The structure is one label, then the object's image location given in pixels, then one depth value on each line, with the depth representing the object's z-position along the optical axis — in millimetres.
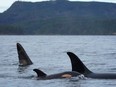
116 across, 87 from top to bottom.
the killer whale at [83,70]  27734
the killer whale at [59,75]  27828
